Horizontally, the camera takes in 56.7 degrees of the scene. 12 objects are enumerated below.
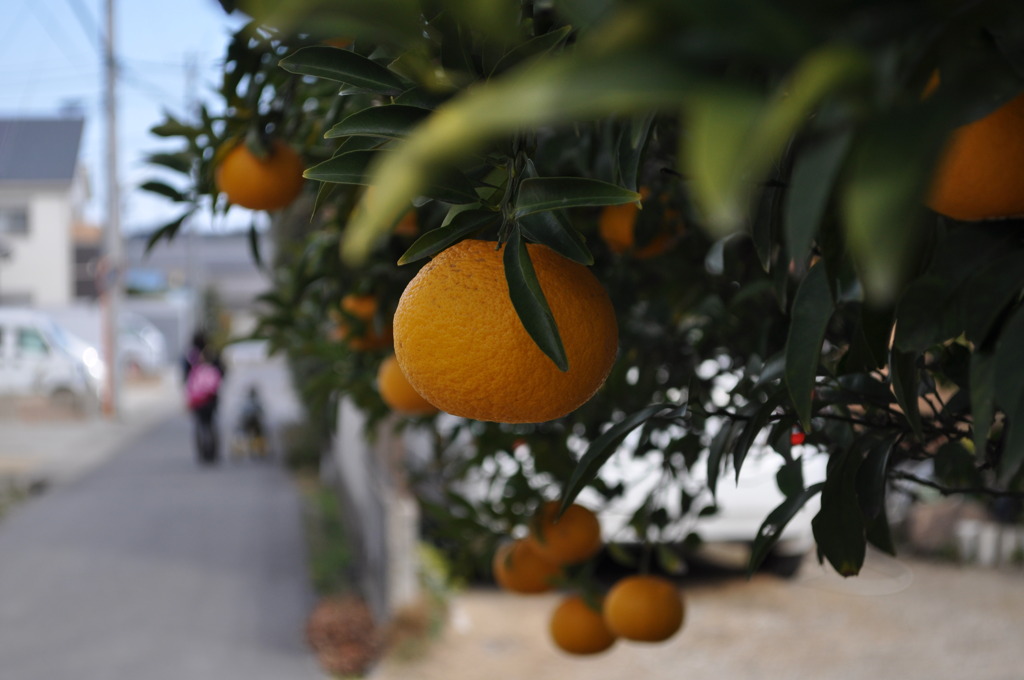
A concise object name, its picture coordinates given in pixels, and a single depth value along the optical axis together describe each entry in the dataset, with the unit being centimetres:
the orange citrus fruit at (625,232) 121
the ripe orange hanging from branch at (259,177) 112
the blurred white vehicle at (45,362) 865
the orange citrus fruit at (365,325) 143
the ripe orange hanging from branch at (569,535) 128
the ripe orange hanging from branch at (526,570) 141
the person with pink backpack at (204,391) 873
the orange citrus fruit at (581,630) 140
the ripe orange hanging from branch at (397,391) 126
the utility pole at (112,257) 1027
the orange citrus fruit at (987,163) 43
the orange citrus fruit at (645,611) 123
